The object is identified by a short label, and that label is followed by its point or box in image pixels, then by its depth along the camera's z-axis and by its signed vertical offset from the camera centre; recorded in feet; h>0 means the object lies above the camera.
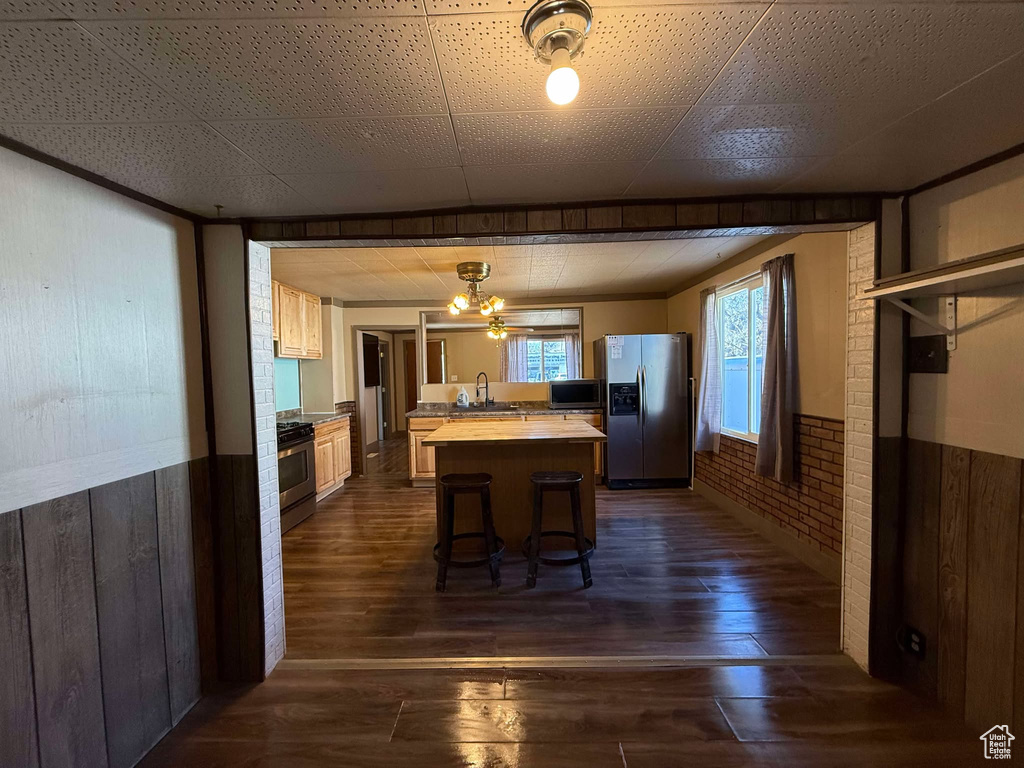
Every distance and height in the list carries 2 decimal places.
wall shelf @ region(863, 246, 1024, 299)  3.76 +0.84
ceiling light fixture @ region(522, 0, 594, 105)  2.67 +2.20
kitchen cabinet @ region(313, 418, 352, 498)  14.64 -3.14
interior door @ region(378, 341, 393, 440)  26.61 -1.51
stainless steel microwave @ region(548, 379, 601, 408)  16.31 -1.05
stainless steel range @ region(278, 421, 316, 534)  11.91 -3.04
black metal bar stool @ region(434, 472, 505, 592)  8.63 -3.34
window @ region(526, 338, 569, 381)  27.76 +0.61
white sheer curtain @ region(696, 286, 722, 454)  13.10 -0.48
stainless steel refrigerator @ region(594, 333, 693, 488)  15.12 -1.64
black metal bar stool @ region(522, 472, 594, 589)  8.66 -3.28
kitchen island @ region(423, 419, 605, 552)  10.19 -2.51
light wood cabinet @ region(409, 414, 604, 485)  16.14 -3.05
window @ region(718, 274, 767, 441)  11.56 +0.28
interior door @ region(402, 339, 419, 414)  28.89 -0.24
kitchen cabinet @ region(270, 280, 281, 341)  13.09 +2.06
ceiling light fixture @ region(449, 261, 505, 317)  11.30 +2.34
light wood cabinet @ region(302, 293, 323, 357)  15.31 +1.71
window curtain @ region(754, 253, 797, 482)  9.45 -0.06
